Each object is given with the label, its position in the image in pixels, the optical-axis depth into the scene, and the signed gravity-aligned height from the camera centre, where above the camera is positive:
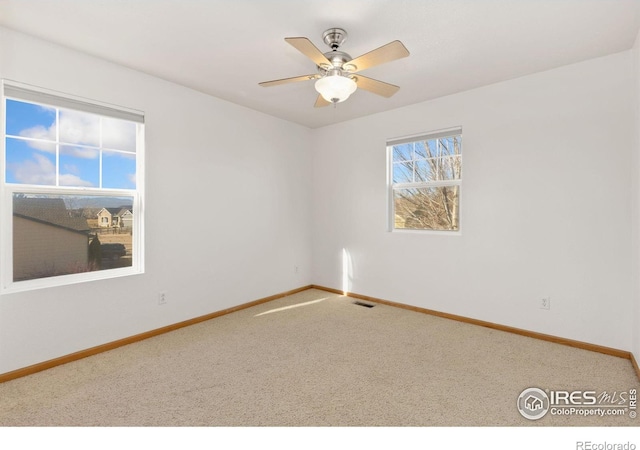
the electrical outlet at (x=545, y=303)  3.01 -0.75
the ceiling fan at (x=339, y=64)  1.95 +1.07
